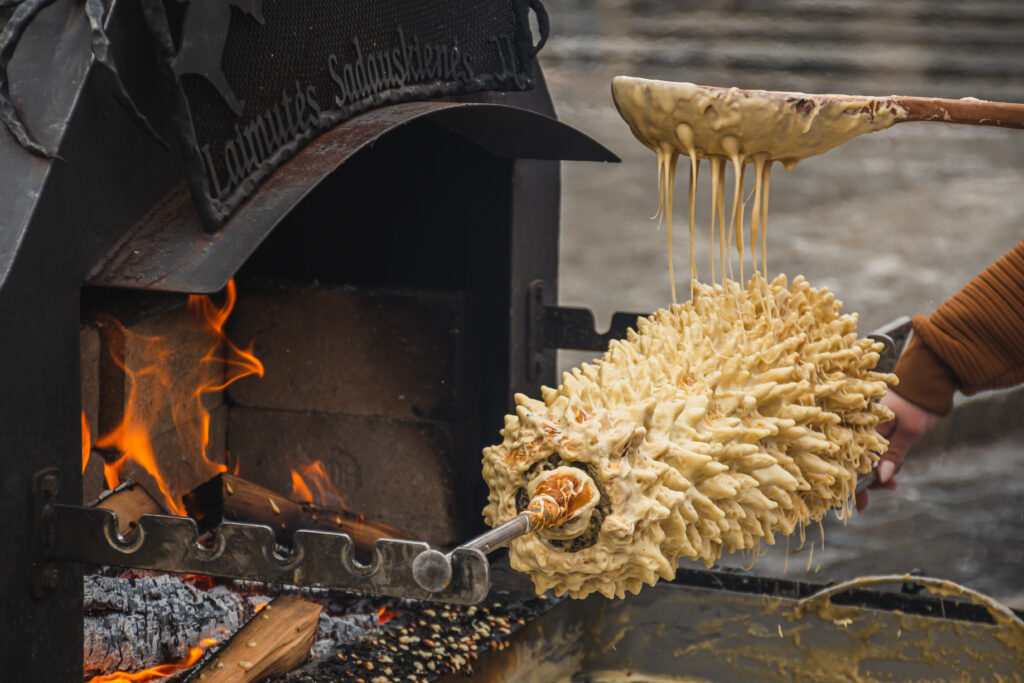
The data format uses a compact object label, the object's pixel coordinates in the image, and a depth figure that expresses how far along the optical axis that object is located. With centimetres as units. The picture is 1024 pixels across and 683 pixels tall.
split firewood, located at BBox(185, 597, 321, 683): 448
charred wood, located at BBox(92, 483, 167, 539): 499
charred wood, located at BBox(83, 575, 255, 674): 484
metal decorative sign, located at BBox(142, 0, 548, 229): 382
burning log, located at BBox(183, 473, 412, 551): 587
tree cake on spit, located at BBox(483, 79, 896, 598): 366
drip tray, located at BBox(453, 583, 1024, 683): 569
